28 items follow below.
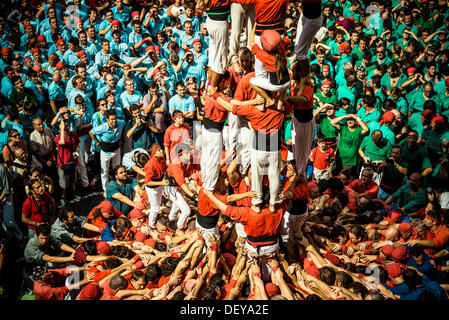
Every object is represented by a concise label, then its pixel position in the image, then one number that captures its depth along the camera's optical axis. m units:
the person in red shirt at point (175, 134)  6.89
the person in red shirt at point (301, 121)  4.97
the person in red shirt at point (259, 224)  4.86
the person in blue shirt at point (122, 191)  6.79
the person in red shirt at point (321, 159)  7.24
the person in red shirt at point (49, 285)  4.81
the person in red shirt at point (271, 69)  3.98
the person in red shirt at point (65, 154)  7.20
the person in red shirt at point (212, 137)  5.06
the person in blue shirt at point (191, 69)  9.52
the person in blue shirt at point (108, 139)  7.43
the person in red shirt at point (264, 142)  4.49
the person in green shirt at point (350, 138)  7.50
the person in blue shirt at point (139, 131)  7.95
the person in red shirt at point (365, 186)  6.79
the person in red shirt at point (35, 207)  5.85
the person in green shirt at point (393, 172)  6.80
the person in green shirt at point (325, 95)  8.43
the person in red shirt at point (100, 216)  6.21
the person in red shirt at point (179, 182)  6.32
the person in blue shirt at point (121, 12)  12.32
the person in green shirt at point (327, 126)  7.81
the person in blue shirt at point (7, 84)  8.44
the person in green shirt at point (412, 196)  6.44
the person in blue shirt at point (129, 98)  8.50
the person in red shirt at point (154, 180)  6.43
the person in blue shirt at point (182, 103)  8.36
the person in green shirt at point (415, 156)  6.84
